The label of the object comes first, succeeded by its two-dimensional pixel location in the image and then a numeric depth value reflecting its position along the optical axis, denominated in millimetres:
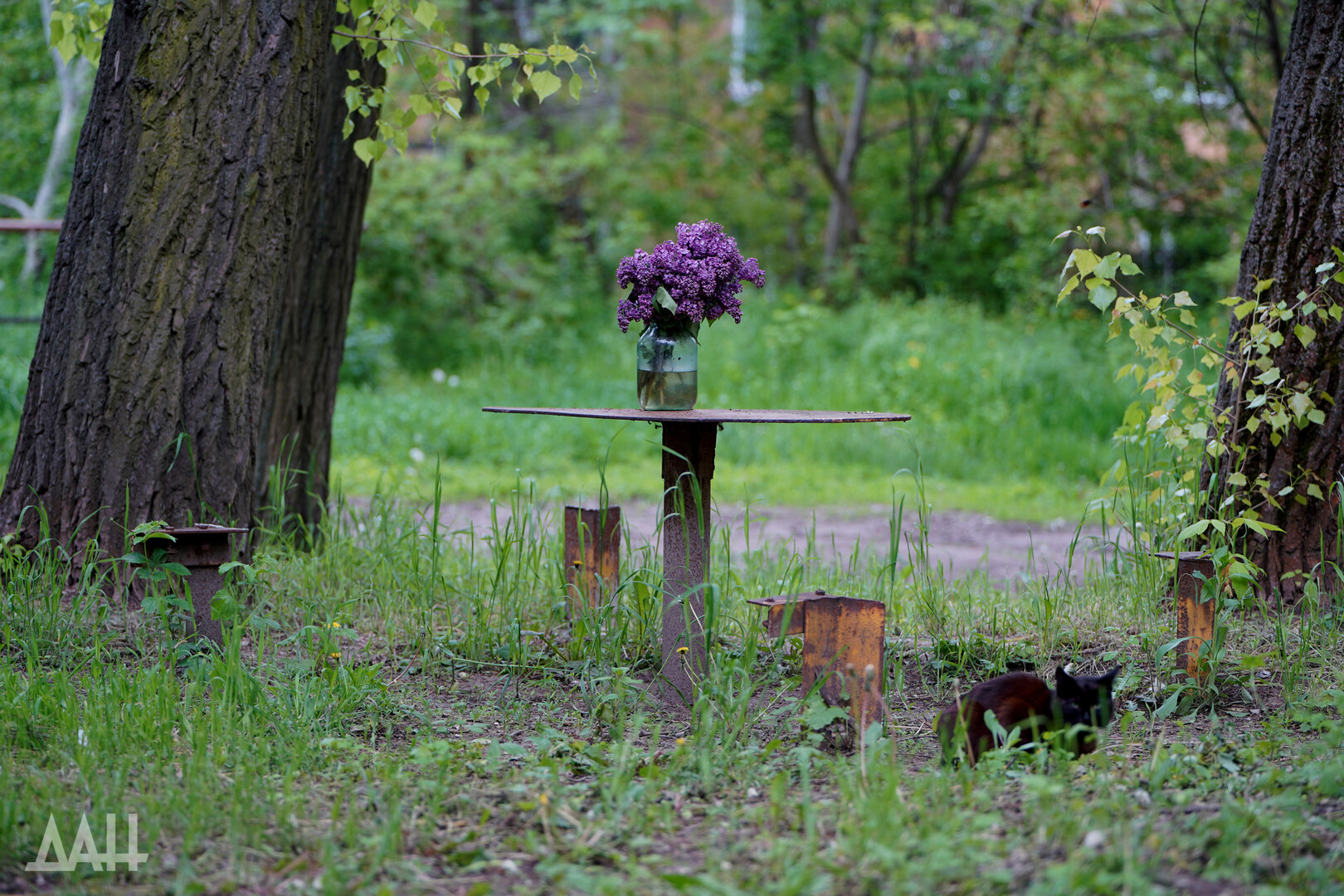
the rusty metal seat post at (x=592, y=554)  7348
